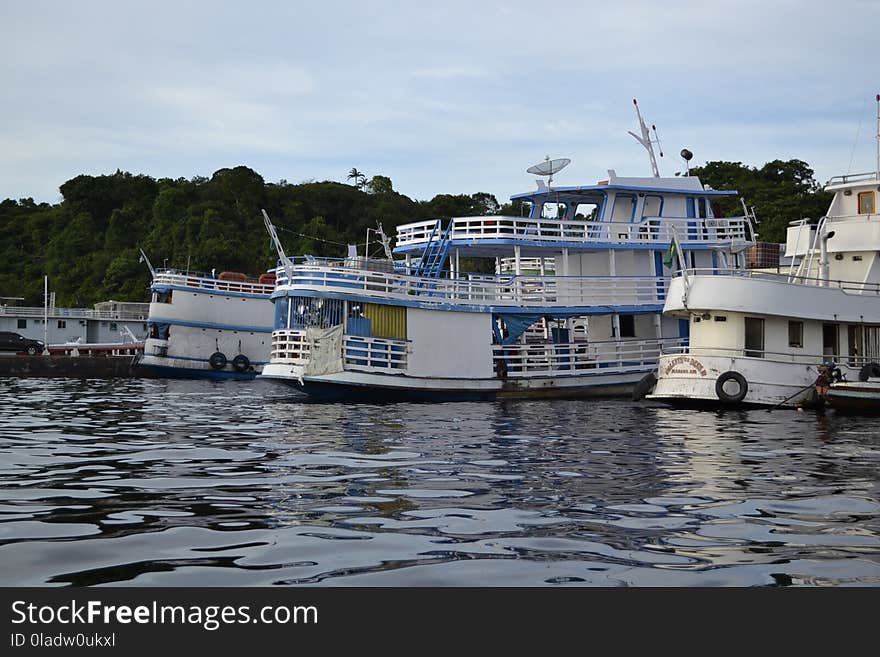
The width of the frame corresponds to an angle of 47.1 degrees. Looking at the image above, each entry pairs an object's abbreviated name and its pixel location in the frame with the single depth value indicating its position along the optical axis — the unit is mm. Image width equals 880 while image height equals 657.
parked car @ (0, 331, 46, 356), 52438
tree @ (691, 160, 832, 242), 61375
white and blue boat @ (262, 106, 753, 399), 25922
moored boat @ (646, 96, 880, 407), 23031
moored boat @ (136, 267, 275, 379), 40219
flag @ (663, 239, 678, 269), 25997
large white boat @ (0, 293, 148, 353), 56406
